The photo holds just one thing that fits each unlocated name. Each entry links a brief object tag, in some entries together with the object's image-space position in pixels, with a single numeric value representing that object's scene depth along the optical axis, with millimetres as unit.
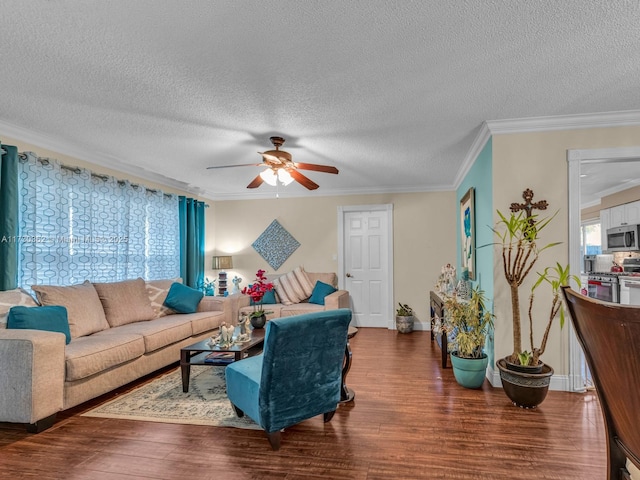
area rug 2672
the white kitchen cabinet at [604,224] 6466
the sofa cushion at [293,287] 5848
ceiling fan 3375
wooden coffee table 3138
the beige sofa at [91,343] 2406
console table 3780
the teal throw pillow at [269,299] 5762
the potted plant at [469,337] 3189
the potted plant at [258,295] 3672
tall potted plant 2770
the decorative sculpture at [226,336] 3314
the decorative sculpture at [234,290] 6587
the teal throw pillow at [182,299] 4594
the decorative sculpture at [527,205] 3193
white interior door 6238
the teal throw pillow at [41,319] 2746
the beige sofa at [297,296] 5262
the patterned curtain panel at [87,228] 3492
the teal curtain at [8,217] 3203
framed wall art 4129
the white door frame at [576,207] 3125
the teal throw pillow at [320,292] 5704
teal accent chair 2152
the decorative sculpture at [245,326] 3555
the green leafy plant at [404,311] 5820
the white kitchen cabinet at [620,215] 5676
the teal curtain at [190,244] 5699
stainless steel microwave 5540
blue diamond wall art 6520
